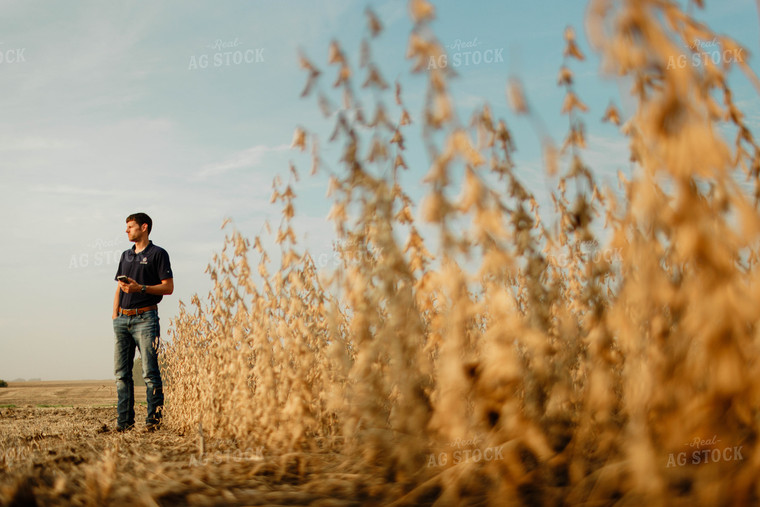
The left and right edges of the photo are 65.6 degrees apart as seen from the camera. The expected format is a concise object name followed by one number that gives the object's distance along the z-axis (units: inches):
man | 203.8
